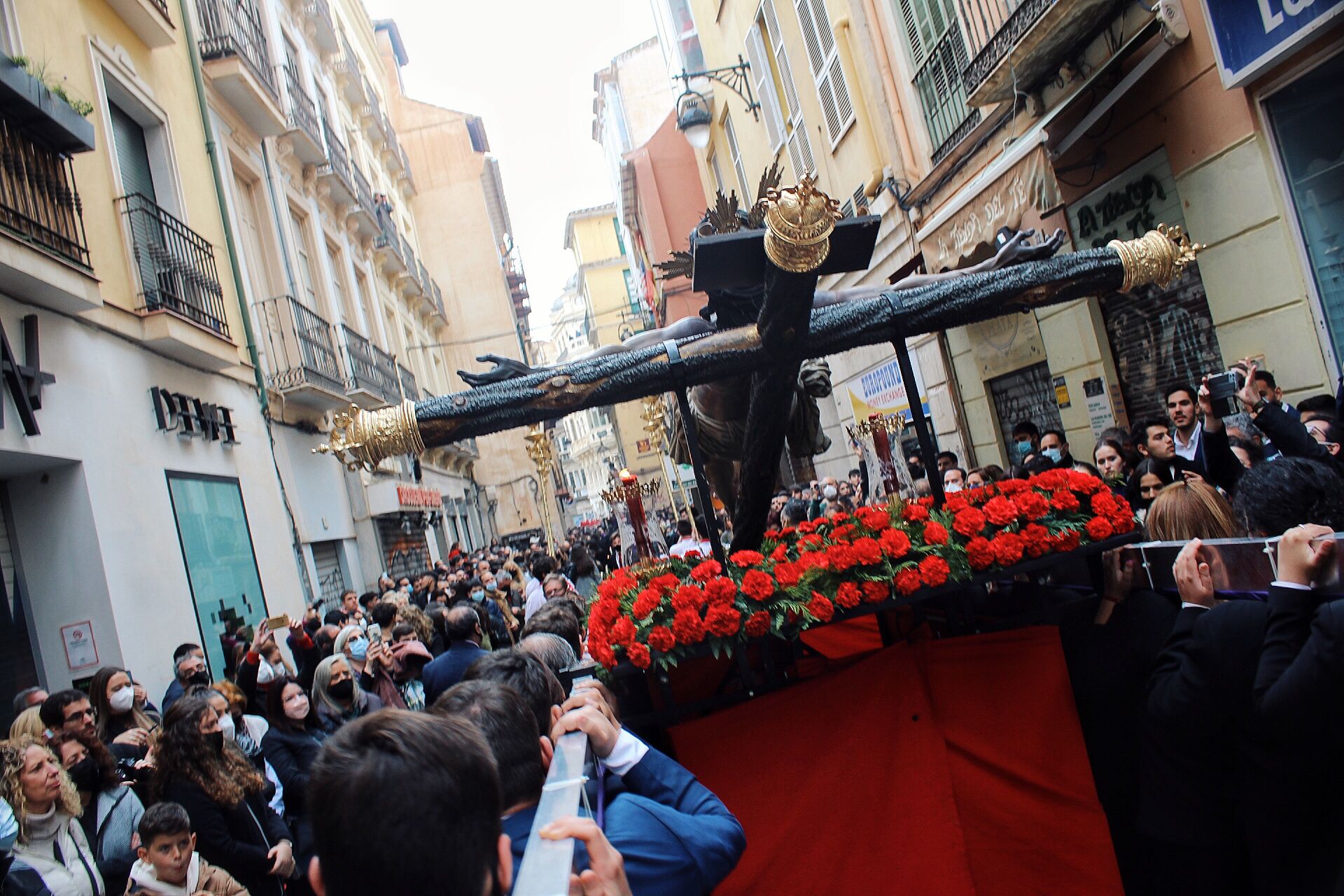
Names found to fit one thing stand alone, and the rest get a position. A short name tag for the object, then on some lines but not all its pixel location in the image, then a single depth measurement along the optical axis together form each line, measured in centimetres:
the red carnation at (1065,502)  360
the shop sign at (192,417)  927
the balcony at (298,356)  1298
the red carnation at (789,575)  352
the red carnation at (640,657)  336
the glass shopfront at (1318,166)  595
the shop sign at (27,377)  685
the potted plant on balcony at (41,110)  684
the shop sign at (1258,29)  556
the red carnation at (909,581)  338
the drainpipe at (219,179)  1223
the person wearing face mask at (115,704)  539
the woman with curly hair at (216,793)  434
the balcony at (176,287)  920
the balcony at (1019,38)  743
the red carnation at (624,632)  347
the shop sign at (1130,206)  747
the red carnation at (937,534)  353
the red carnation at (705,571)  355
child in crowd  383
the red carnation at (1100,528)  342
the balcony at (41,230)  695
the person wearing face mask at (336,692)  588
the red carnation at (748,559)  387
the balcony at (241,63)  1255
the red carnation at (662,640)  336
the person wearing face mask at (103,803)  420
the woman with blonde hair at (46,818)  371
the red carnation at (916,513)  390
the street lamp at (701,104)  1719
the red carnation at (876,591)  343
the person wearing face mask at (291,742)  517
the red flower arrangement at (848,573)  339
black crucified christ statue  408
